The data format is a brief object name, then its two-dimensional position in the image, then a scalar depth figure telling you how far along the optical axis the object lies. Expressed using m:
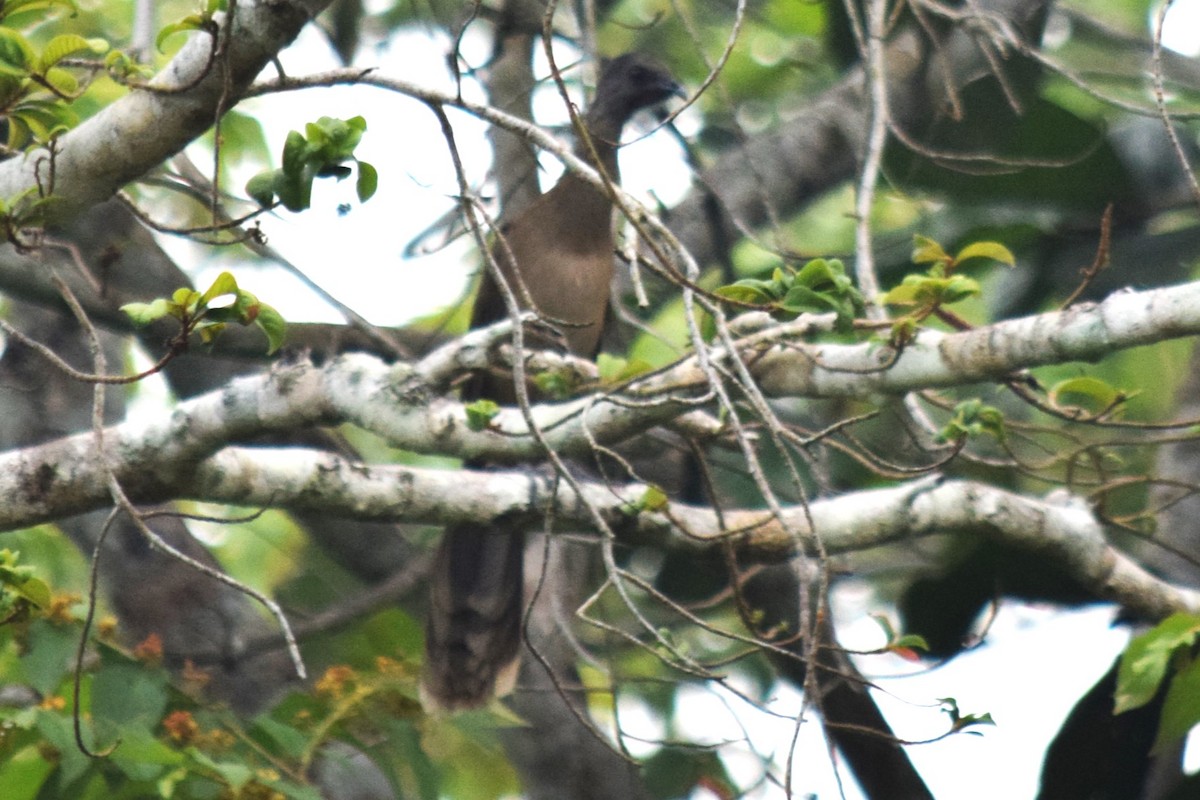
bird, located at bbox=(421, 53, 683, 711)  18.09
